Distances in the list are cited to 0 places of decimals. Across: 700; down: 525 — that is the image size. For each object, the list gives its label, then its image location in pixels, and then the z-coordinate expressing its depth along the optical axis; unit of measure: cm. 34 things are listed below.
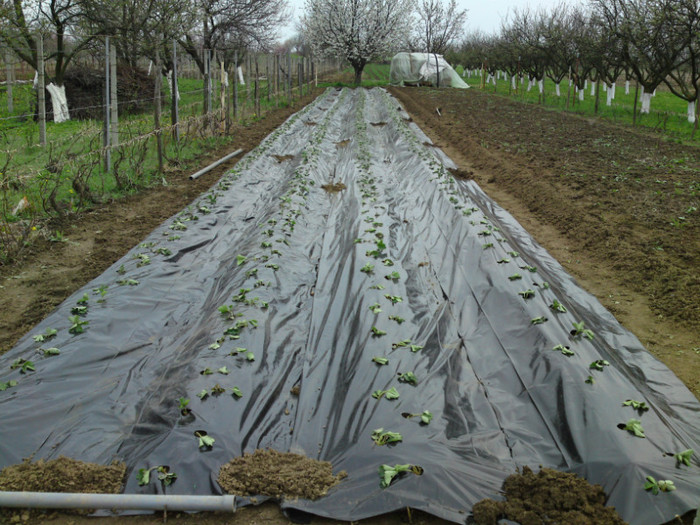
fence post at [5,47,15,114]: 1572
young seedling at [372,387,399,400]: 484
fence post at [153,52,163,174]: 1288
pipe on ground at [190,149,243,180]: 1315
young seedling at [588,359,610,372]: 498
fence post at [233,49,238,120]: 2072
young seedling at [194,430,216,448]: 427
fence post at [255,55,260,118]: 2369
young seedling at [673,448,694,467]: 390
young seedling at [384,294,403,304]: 670
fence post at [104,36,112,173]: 1186
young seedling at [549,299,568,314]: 613
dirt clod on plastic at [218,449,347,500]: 391
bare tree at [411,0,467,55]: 5922
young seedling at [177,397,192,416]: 459
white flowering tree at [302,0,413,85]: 4600
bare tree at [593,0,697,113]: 2114
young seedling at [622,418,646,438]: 410
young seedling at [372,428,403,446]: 429
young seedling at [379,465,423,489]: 389
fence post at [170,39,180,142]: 1522
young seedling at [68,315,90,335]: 581
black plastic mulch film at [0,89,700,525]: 404
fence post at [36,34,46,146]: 1303
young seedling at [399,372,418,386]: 510
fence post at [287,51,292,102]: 3039
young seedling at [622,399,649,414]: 439
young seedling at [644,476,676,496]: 367
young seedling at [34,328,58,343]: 565
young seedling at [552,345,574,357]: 517
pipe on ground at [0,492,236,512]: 370
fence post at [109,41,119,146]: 1222
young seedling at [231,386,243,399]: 489
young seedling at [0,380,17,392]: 485
